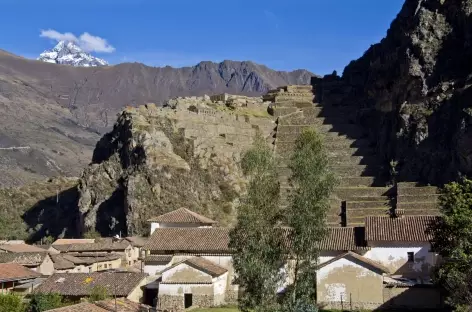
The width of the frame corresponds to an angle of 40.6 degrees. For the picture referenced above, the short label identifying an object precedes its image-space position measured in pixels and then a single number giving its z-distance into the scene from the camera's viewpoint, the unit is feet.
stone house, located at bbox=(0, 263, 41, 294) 125.39
